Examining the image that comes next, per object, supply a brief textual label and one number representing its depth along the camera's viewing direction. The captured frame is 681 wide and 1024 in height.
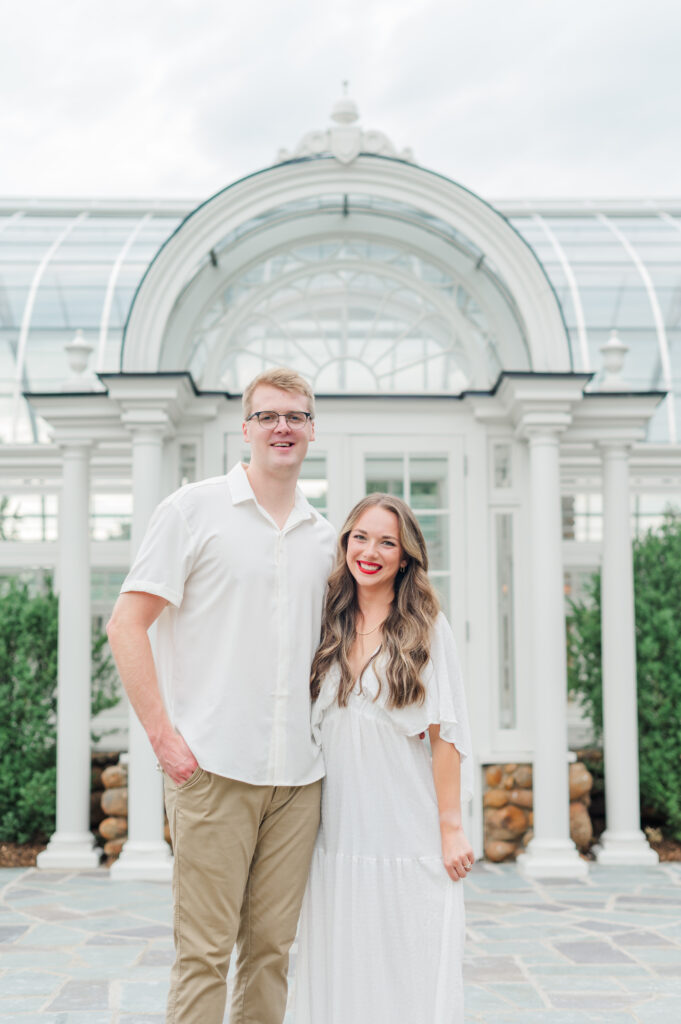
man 2.54
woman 2.55
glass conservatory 6.46
